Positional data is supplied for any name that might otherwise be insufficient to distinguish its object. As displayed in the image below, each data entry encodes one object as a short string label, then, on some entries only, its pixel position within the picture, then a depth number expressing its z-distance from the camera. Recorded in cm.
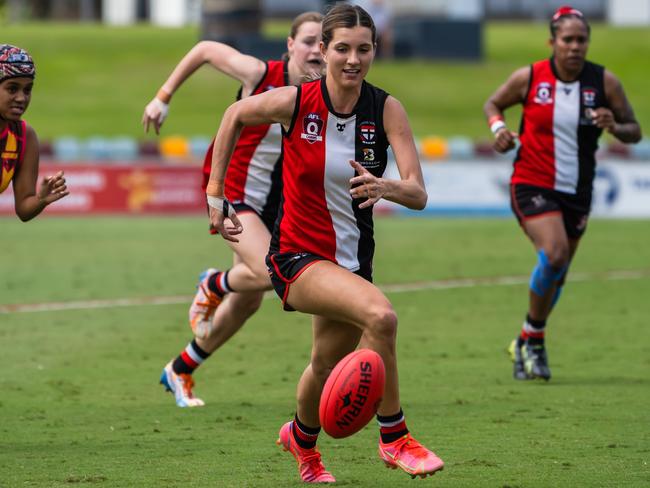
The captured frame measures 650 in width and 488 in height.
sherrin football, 1155
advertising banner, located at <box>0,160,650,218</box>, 4281
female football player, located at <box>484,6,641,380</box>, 1892
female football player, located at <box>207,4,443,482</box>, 1214
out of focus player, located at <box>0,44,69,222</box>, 1402
